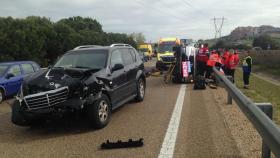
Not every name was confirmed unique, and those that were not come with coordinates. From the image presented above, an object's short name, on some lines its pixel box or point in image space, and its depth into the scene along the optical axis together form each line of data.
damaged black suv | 4.92
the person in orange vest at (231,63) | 11.69
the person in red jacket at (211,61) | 10.86
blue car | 8.54
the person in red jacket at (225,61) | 11.94
